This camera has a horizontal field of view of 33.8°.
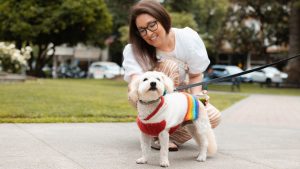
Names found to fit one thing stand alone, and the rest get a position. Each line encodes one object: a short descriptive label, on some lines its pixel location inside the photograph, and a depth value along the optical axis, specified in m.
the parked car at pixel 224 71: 42.44
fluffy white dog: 4.46
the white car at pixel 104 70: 45.76
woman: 5.29
